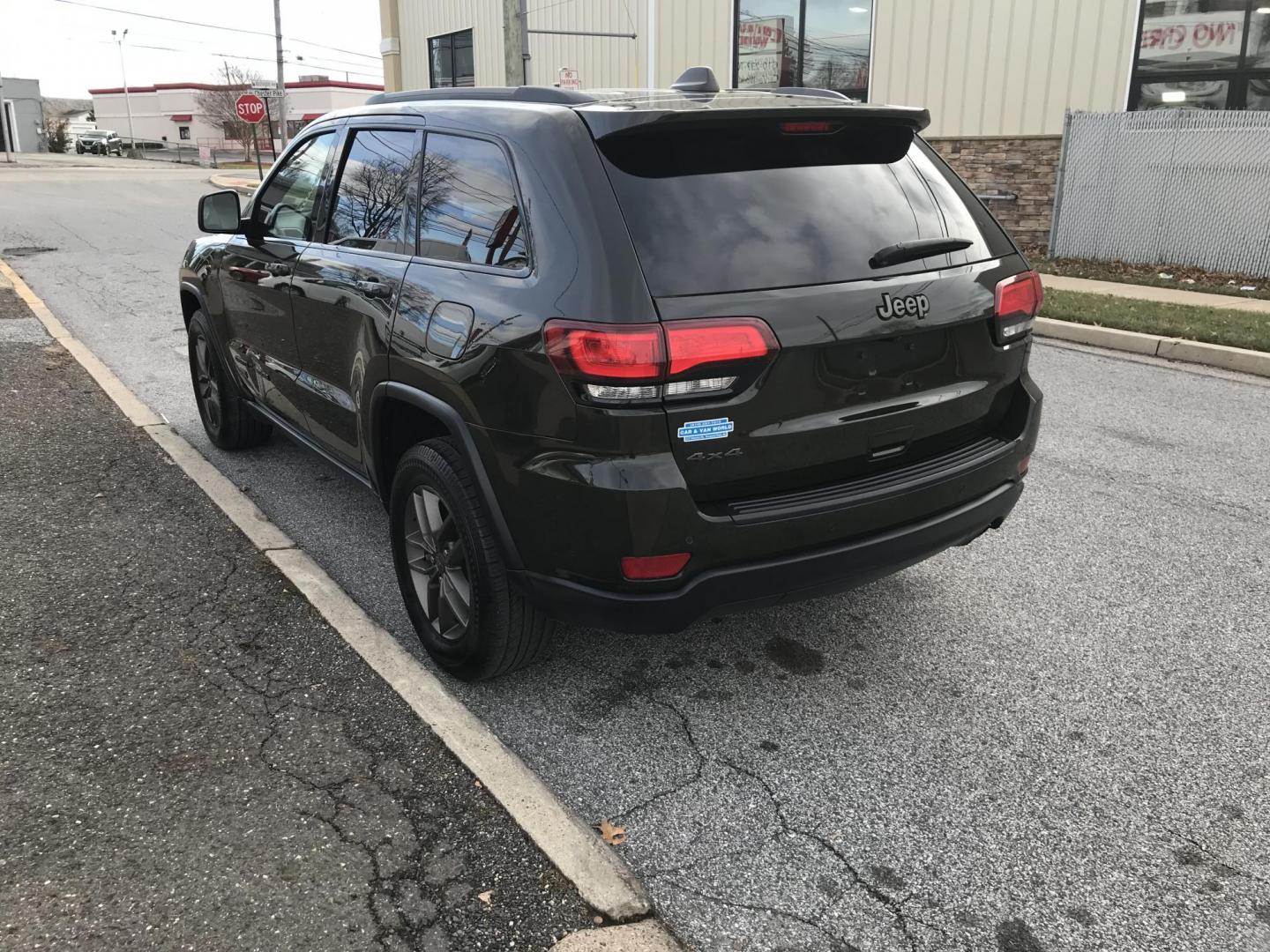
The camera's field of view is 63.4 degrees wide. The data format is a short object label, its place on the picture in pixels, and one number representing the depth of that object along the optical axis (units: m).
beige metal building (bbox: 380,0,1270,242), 12.73
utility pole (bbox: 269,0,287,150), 30.44
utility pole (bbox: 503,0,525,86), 17.98
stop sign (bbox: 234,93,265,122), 27.39
